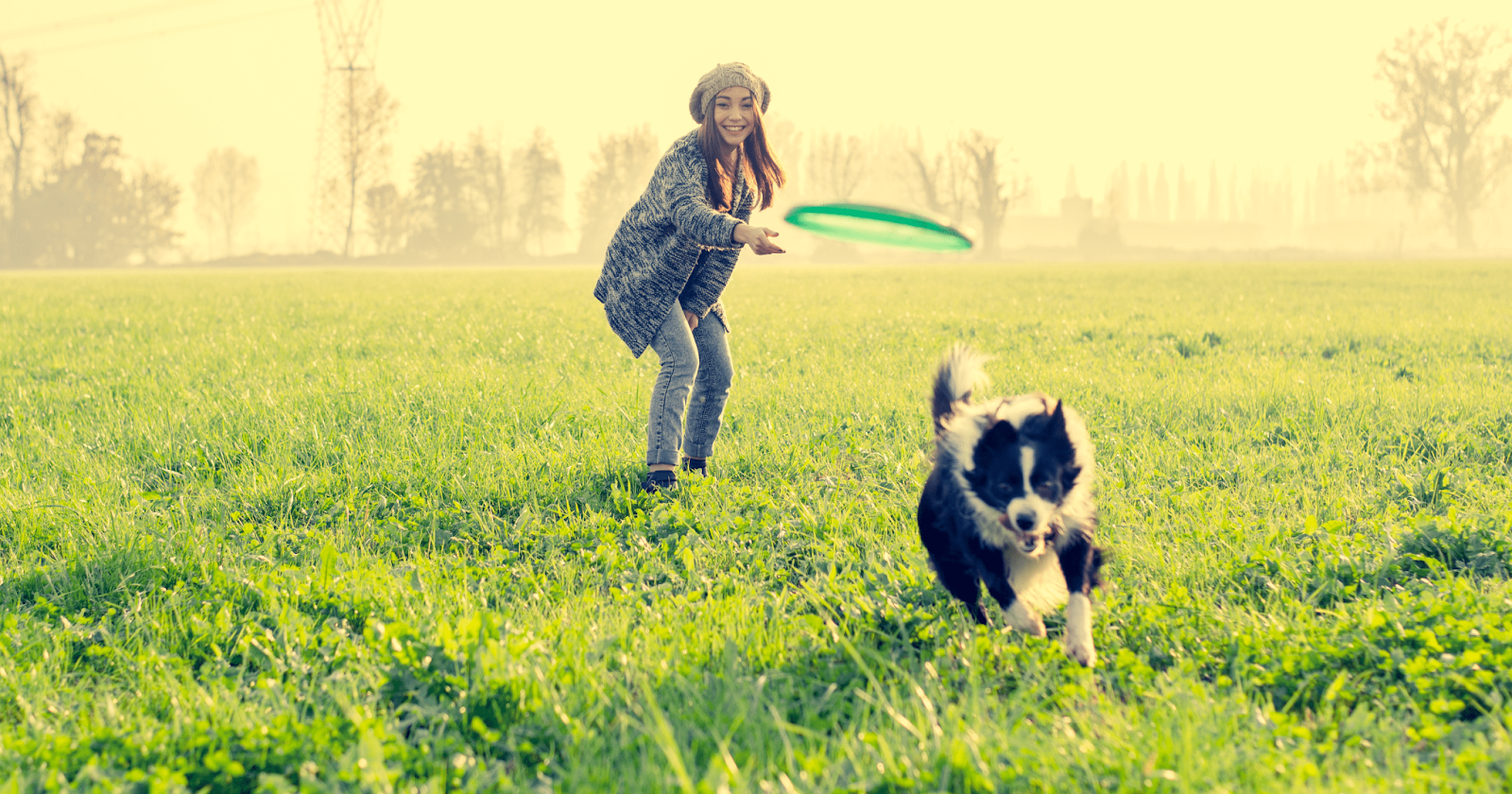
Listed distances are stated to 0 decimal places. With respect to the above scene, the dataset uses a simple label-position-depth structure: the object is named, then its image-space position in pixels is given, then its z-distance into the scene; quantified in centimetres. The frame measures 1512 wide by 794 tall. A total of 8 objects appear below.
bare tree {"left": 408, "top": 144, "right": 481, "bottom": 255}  8112
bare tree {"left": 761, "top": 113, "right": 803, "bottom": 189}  9750
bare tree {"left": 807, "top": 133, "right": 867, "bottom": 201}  9806
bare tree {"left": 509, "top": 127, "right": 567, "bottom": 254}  8588
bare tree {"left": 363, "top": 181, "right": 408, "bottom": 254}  7938
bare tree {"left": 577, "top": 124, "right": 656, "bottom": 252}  9038
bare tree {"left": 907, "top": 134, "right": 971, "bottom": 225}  6788
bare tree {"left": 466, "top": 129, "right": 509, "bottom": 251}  8519
